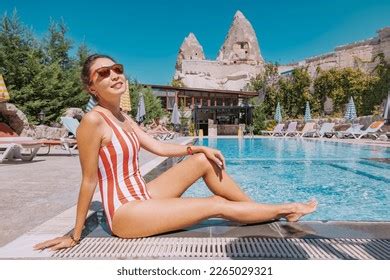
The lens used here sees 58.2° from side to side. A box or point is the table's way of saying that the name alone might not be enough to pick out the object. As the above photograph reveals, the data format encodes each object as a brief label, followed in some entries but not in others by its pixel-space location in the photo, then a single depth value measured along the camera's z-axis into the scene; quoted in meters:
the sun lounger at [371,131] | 17.17
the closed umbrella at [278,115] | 28.90
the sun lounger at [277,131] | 25.51
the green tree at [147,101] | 26.25
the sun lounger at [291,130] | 24.34
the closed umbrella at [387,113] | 16.99
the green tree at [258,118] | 29.23
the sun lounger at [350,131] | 18.83
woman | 2.05
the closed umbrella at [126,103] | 14.70
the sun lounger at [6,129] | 10.93
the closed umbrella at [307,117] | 25.77
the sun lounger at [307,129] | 22.48
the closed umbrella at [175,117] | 24.94
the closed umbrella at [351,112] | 21.17
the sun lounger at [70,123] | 10.24
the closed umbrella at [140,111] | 19.75
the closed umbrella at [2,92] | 9.80
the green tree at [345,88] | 31.45
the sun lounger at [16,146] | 7.11
